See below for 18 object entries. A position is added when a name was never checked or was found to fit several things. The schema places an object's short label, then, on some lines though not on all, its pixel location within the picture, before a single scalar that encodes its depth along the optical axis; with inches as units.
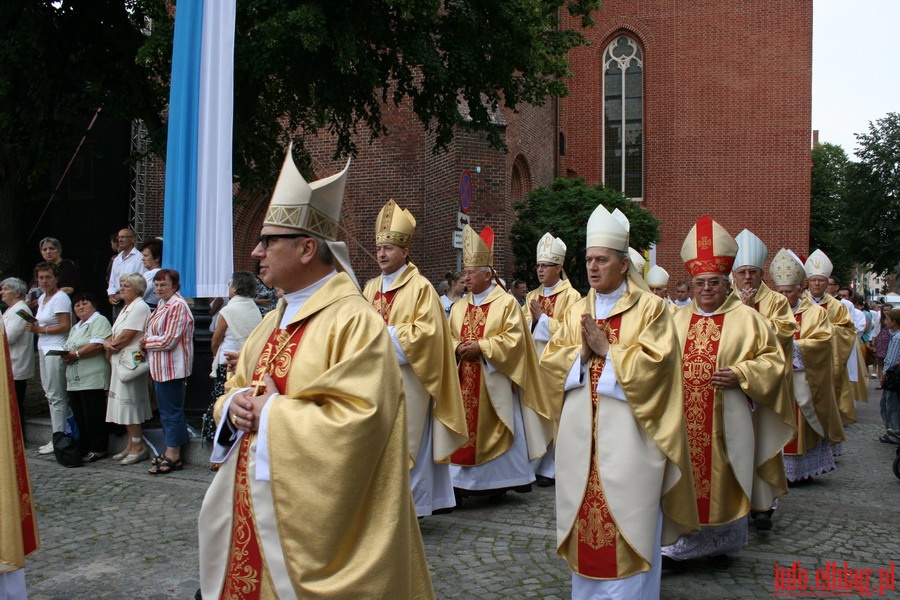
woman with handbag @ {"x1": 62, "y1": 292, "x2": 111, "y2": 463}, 320.8
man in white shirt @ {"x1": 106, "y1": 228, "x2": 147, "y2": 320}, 404.3
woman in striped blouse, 300.4
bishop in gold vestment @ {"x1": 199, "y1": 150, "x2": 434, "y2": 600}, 105.3
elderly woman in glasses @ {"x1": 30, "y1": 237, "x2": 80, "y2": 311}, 371.2
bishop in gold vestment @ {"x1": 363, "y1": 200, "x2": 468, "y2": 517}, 232.7
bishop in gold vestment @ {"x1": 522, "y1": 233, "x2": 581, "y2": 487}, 328.2
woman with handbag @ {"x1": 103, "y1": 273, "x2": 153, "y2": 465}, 311.3
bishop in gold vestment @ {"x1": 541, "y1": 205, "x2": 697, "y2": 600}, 162.6
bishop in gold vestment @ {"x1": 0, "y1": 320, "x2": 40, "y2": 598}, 139.9
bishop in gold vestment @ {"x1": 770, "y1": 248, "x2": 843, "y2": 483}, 299.1
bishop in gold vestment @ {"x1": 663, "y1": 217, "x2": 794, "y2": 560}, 202.8
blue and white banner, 302.7
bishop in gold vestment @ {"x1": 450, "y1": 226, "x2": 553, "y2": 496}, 270.5
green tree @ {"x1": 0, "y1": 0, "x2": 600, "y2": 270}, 411.2
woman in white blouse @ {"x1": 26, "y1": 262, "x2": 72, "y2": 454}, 328.8
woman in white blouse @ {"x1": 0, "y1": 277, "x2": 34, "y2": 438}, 322.7
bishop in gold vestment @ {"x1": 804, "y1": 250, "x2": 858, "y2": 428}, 349.7
